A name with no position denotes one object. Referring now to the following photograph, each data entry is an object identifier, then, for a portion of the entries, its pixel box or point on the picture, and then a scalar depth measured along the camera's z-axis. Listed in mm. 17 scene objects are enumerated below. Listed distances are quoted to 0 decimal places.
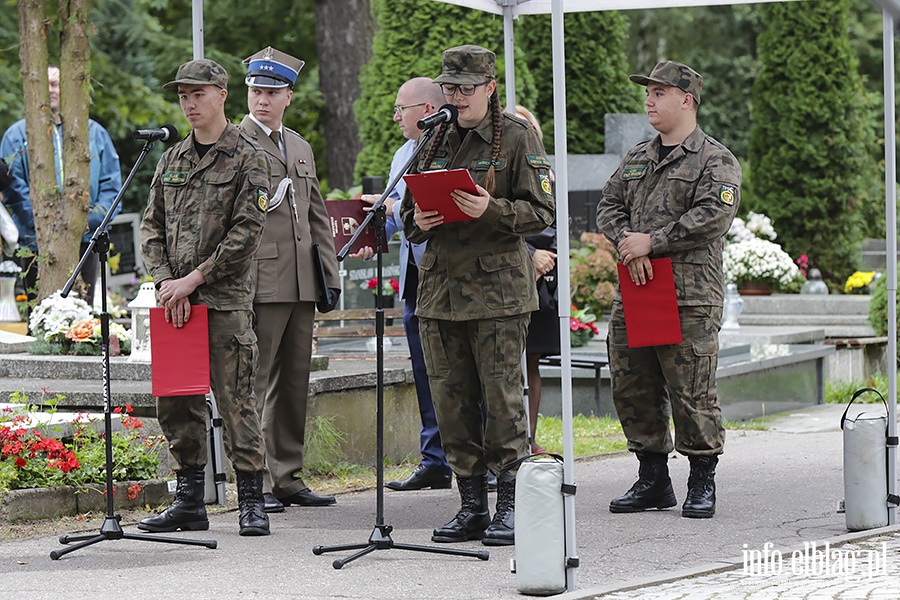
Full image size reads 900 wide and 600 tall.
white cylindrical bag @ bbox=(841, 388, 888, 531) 12700
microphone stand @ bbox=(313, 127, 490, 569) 11372
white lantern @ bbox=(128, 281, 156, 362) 16774
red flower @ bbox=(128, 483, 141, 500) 13621
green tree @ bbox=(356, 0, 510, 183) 29958
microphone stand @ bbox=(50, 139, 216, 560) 11764
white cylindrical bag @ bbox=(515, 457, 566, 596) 10229
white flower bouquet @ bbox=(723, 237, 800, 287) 33856
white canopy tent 10428
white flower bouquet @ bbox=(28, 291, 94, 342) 17757
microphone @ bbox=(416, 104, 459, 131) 11318
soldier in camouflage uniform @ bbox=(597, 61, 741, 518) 13398
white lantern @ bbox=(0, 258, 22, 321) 21824
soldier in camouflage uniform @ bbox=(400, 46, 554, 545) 11925
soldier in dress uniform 13912
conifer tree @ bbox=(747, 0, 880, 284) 41100
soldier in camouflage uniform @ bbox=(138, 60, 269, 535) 12470
